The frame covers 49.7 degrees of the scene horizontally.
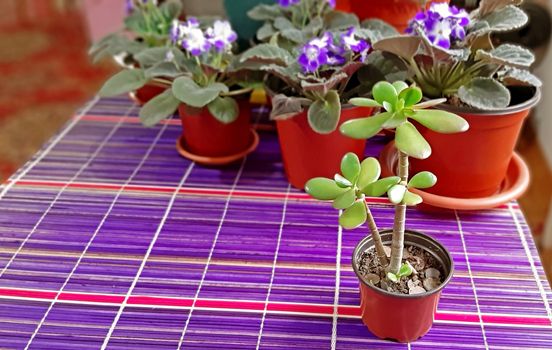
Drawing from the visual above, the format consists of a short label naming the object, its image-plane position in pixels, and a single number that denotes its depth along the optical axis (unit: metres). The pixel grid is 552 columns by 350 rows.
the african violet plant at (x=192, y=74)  1.03
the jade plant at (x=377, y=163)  0.64
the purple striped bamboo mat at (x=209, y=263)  0.76
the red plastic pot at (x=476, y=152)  0.91
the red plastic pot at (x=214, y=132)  1.10
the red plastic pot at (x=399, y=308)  0.71
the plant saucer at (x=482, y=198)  0.95
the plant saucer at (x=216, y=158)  1.11
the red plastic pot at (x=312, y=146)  0.98
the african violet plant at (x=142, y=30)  1.22
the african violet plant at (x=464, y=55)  0.88
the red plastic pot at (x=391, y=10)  1.11
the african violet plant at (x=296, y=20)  1.07
